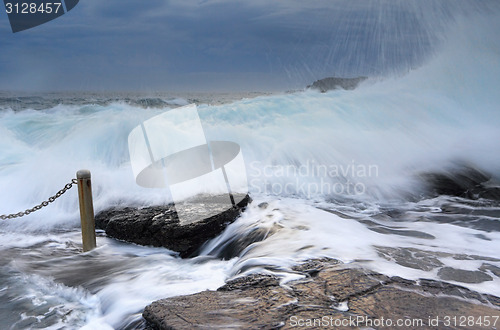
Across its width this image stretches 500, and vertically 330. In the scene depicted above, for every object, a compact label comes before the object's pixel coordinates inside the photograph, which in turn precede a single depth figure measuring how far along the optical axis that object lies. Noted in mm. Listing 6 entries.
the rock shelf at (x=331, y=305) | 2355
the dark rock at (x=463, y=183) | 6969
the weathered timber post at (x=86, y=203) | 4582
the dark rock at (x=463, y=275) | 3179
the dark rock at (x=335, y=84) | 14656
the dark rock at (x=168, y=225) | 4922
